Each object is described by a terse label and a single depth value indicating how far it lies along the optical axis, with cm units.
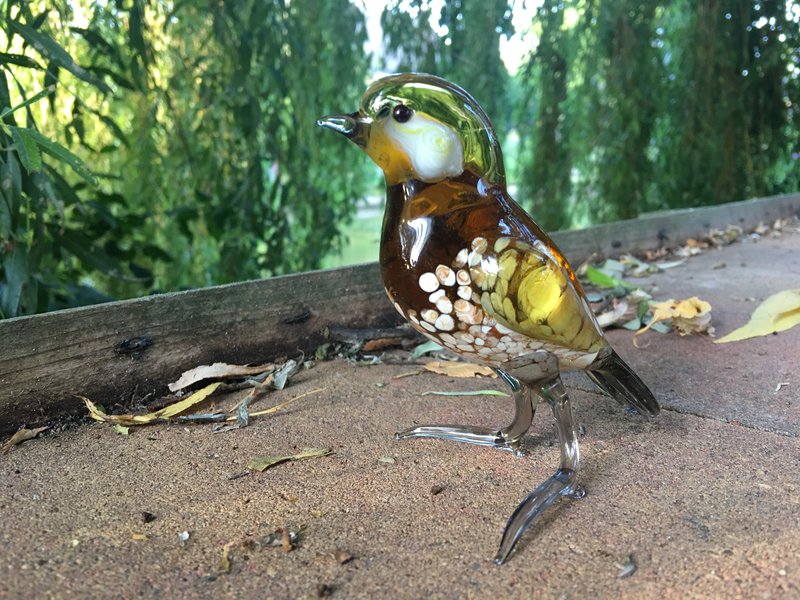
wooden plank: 22
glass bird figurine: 17
